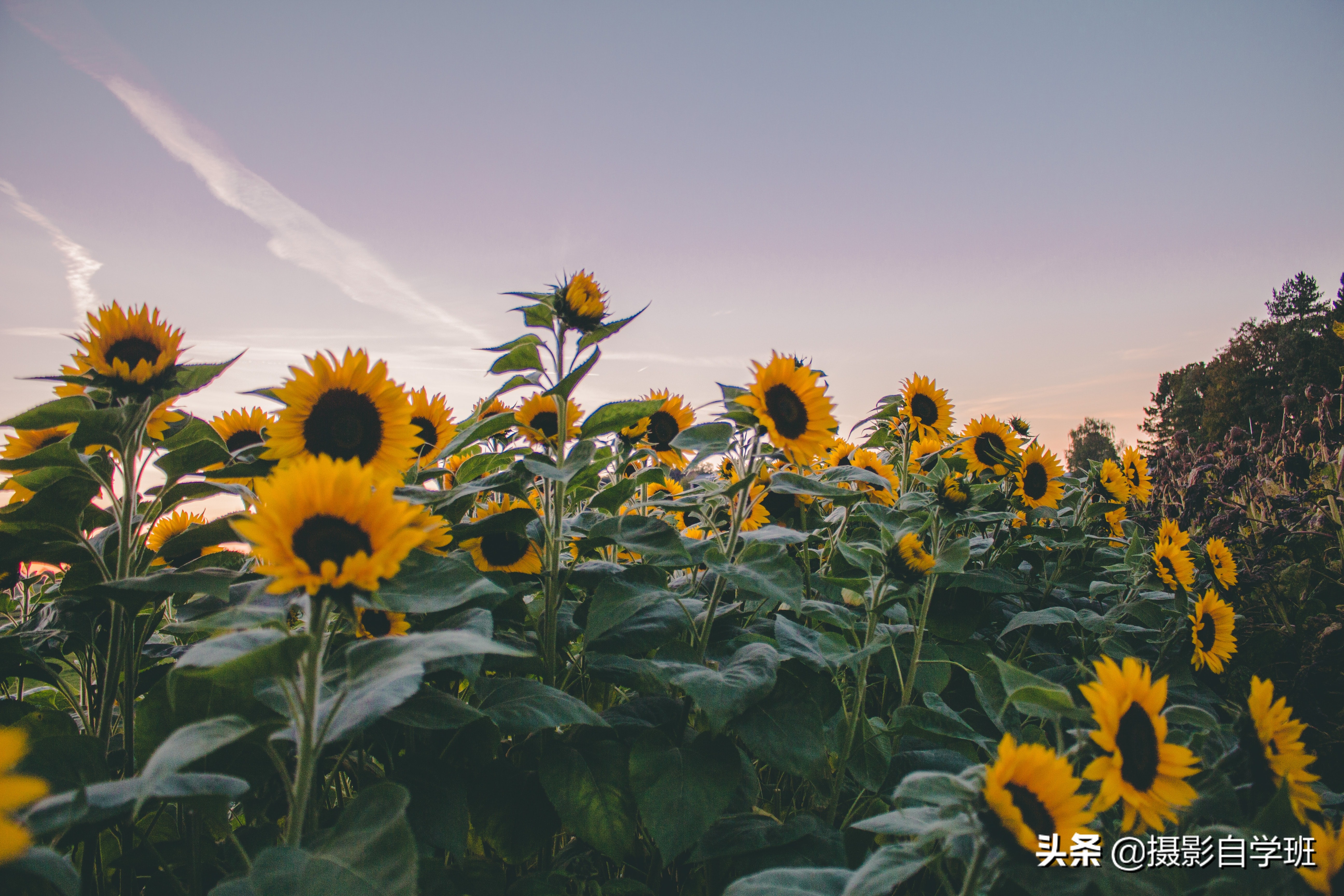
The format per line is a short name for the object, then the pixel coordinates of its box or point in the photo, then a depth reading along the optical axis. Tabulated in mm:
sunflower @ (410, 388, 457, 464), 1952
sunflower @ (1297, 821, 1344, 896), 872
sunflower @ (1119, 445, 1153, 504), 3533
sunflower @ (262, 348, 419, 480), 1282
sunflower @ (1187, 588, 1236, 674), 2197
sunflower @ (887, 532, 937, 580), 1760
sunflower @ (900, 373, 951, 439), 2955
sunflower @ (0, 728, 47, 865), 584
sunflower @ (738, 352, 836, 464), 1677
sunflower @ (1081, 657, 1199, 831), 993
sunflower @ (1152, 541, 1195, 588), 2344
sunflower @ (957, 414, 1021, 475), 3031
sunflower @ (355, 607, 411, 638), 1446
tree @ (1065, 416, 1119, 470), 43938
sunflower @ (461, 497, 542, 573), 1754
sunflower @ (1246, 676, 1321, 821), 1120
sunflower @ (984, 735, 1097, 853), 887
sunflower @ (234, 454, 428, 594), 834
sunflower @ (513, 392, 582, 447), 2066
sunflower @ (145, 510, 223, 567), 1992
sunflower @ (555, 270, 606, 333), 1572
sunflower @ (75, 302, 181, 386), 1276
